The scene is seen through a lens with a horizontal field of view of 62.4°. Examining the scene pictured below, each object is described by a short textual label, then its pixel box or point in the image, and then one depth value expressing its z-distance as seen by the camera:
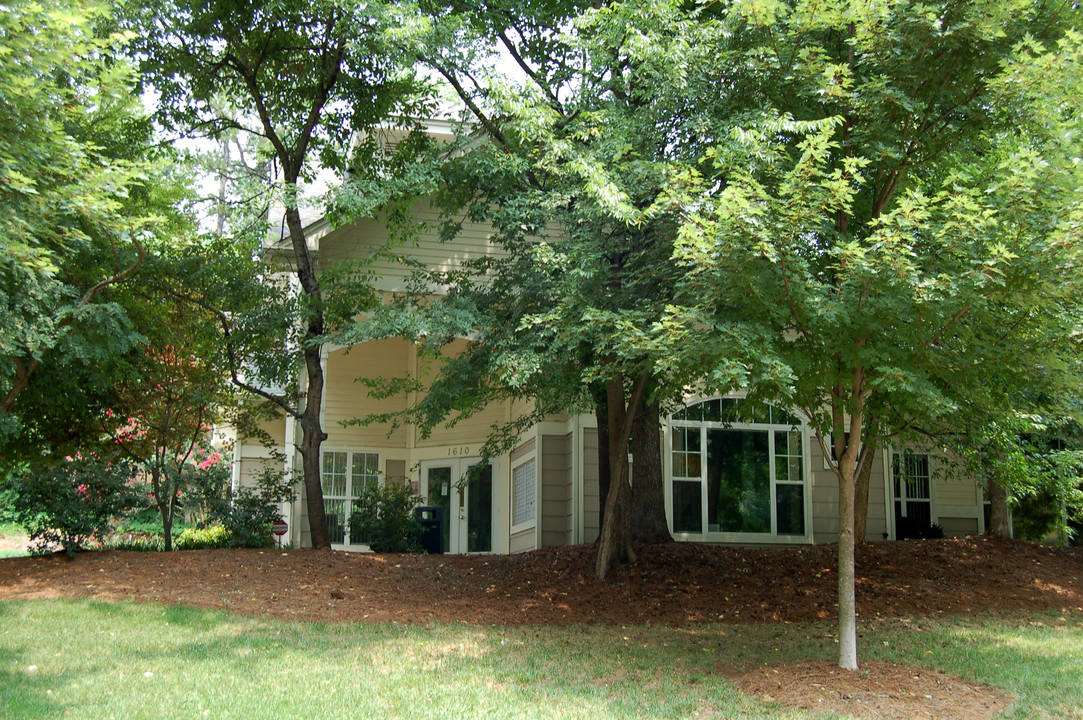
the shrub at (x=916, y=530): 14.70
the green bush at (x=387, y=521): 13.53
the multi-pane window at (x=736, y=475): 13.68
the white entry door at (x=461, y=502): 16.50
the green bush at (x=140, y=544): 12.76
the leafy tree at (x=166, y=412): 12.16
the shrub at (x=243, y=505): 12.69
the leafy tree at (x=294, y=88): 11.59
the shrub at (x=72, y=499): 11.01
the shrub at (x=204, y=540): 12.98
